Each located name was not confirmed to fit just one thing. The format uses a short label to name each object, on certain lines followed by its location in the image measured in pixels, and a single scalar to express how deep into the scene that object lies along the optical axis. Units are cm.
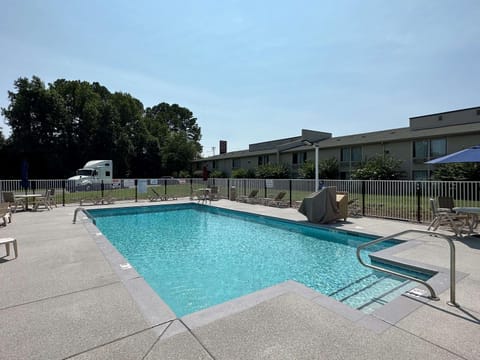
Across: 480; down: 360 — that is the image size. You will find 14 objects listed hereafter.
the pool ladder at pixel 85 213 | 944
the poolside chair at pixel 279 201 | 1445
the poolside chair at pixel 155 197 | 1704
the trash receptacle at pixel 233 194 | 1783
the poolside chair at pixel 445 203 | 785
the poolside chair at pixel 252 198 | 1619
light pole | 1210
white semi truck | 2135
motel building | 1872
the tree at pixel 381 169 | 2014
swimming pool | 498
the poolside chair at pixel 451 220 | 709
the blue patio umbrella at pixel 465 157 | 713
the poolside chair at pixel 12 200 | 1183
